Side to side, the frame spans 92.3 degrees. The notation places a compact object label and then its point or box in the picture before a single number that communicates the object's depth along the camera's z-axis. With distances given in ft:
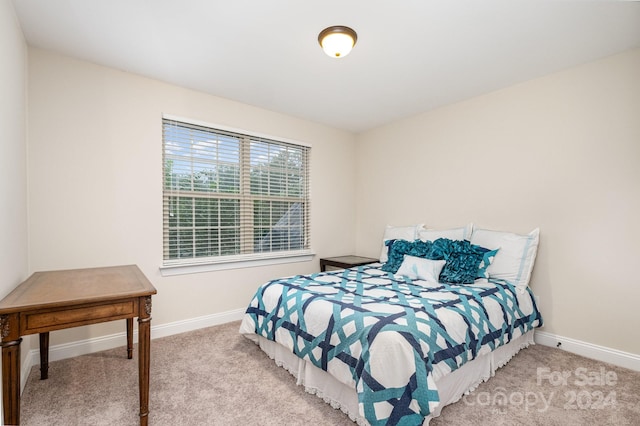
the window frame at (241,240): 9.74
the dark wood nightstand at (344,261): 12.51
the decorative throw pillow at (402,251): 10.04
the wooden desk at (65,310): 4.48
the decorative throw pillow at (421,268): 8.98
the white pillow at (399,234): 11.82
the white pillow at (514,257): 8.77
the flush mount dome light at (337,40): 6.66
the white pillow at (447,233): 10.42
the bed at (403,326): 4.94
